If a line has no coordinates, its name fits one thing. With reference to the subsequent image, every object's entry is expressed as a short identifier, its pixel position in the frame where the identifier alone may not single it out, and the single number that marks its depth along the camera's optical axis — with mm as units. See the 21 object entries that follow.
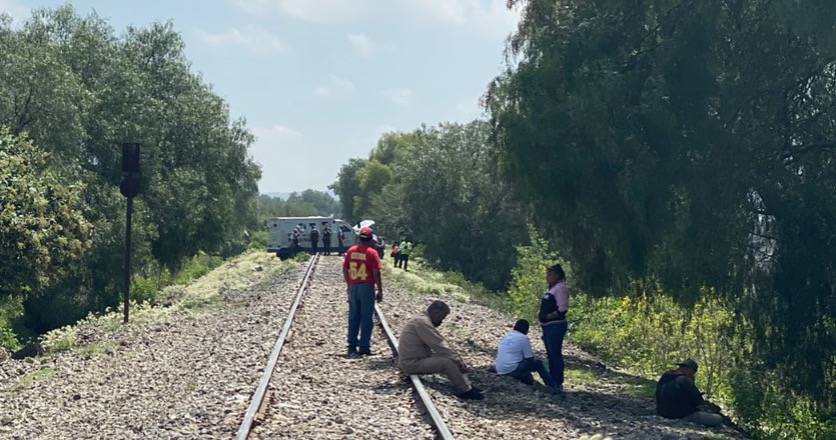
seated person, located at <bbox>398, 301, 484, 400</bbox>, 13320
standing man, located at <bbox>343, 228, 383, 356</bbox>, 16016
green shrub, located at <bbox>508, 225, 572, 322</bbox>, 35281
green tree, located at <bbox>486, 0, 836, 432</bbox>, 15492
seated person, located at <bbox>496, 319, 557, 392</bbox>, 14835
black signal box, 26203
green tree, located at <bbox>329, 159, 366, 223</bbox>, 183312
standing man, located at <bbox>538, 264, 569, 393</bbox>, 14234
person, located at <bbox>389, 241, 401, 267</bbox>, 50984
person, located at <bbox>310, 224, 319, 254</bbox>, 62375
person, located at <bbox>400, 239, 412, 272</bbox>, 48784
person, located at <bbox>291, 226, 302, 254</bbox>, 61719
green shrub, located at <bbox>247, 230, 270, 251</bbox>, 121188
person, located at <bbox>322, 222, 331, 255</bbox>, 62531
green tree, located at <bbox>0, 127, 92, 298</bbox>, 24578
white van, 62947
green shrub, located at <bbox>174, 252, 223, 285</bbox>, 68412
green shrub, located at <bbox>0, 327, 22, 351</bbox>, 30091
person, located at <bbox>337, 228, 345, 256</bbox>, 65062
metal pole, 27422
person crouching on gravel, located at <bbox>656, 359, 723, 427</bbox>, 13438
